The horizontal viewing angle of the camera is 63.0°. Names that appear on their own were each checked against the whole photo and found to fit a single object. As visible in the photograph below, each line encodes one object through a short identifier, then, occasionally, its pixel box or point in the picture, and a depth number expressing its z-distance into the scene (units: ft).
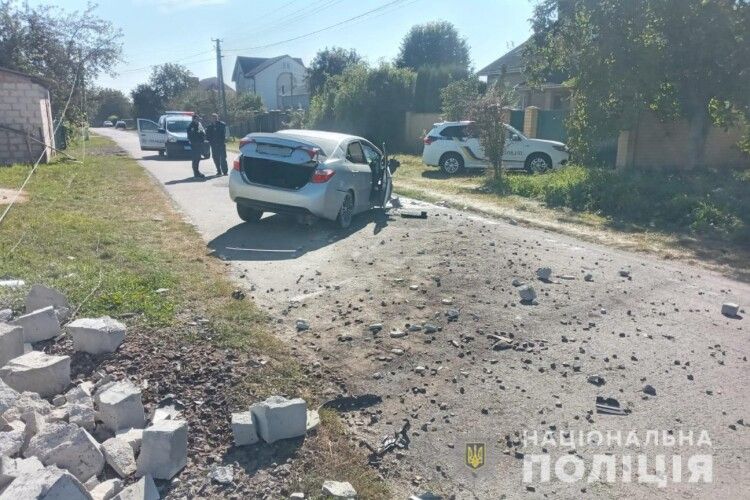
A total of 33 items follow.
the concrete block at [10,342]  14.35
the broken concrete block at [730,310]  20.33
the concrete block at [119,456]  10.82
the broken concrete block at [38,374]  13.17
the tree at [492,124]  53.98
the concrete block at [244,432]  11.89
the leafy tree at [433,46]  169.07
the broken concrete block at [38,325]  16.01
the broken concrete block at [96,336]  15.29
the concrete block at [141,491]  10.05
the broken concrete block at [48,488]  9.23
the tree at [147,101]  232.32
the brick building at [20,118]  65.57
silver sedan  30.71
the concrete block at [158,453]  10.84
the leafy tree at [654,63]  43.19
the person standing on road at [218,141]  58.75
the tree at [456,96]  80.12
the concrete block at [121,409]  11.96
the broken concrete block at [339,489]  10.36
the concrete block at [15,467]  9.77
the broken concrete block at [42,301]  17.35
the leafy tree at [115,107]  307.17
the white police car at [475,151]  62.95
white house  247.91
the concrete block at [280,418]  11.91
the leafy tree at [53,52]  90.63
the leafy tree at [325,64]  180.86
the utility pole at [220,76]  152.25
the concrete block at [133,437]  11.41
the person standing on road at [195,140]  56.75
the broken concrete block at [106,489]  10.02
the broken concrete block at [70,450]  10.46
